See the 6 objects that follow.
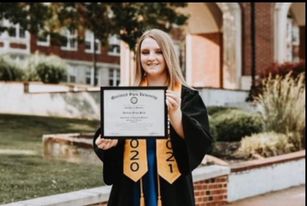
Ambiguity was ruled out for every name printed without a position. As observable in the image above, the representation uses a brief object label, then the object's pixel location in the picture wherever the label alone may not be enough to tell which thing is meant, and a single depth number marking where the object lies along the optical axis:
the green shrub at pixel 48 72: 25.77
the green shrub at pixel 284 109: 12.27
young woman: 3.66
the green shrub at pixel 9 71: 24.92
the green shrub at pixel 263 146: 11.37
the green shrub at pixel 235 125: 12.30
